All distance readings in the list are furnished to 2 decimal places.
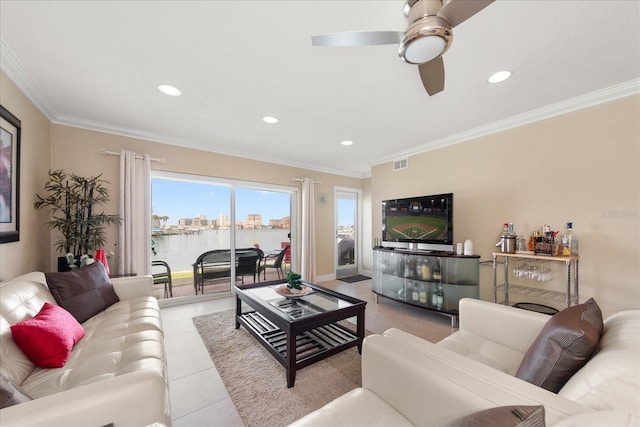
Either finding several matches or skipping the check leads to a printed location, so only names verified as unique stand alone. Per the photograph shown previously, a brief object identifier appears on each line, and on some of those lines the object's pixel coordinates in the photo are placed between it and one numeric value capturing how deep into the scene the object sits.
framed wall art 1.88
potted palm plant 2.59
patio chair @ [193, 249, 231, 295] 3.98
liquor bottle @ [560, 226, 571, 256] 2.43
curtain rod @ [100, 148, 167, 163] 3.13
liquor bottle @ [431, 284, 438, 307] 3.13
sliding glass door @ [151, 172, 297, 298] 3.71
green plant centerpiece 2.59
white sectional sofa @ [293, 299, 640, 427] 0.70
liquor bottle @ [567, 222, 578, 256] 2.46
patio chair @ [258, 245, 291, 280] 4.62
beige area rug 1.61
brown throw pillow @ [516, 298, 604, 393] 0.92
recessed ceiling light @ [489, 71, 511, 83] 2.03
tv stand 2.99
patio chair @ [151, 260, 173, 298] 3.64
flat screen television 3.25
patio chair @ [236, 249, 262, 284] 4.28
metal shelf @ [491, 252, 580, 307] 2.33
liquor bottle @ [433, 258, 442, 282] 3.15
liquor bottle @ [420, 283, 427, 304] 3.23
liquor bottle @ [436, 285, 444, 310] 3.08
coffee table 1.94
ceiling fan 1.15
